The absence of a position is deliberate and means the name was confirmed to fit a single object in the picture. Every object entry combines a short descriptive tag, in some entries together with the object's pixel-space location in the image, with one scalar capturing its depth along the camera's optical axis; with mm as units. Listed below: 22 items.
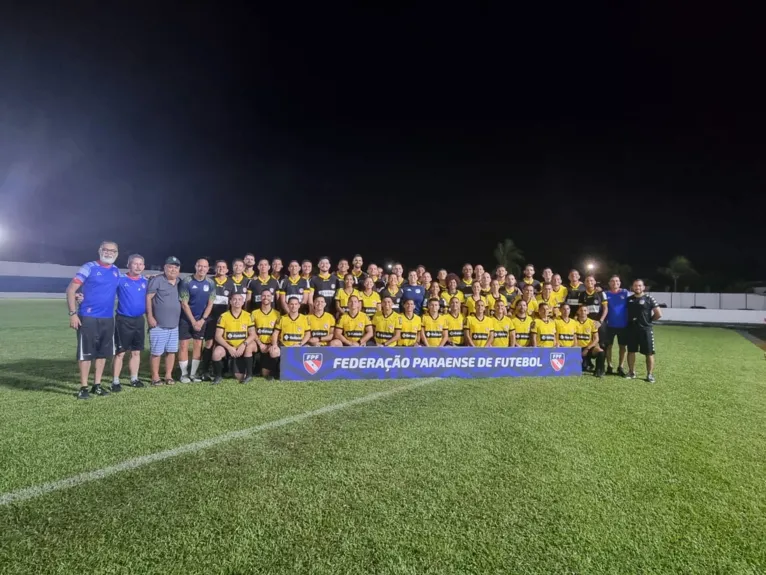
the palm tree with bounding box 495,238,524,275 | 52975
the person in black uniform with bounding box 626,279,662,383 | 7479
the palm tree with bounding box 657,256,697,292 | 52750
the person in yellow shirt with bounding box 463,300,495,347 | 7820
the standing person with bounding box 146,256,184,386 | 6363
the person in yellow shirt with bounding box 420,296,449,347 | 7691
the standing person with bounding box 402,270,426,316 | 8414
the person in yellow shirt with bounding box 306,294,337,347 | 7211
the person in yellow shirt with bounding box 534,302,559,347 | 7941
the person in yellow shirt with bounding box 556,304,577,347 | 8055
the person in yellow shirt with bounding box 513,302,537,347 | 7992
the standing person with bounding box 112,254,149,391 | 5977
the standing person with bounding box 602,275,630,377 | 7969
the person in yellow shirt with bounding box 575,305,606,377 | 7984
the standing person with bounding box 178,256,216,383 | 6773
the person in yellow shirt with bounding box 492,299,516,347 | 7887
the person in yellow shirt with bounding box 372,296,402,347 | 7516
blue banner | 6645
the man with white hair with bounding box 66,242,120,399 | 5574
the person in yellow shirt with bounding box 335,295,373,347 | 7418
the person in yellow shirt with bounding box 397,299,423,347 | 7566
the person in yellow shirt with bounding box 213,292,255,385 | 6660
